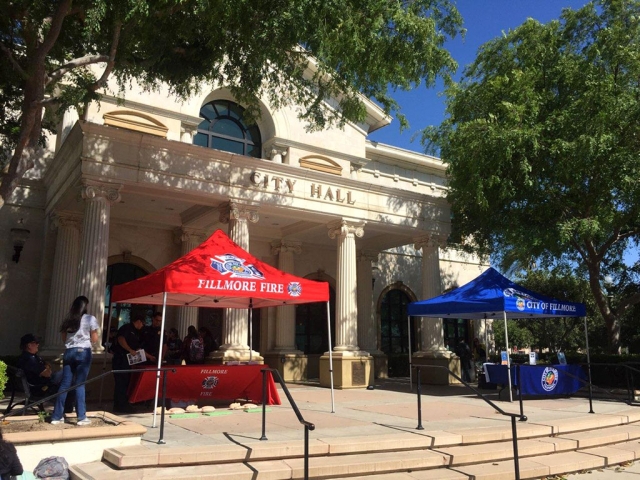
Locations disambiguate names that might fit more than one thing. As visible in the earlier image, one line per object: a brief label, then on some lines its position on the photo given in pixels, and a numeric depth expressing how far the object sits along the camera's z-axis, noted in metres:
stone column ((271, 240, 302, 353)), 19.64
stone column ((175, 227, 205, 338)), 16.94
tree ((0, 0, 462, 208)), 9.21
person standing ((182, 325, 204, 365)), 12.39
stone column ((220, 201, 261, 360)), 14.16
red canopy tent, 9.54
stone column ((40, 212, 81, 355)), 14.20
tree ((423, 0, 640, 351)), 14.38
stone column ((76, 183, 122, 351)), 12.45
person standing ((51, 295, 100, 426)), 7.96
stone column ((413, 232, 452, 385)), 18.14
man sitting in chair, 8.80
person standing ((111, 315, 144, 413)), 10.05
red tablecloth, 9.99
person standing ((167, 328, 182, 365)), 14.09
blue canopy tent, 13.38
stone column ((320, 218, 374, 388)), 16.42
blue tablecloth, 13.49
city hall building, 13.57
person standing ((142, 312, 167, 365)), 10.71
